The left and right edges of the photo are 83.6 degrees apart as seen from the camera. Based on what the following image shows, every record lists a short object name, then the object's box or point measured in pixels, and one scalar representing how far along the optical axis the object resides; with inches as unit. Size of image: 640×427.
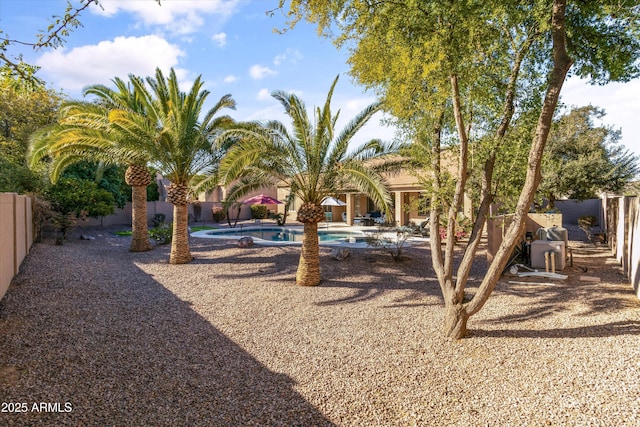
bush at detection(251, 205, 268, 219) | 1373.0
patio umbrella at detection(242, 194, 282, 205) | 811.1
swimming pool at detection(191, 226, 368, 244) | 785.1
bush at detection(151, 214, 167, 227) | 1024.1
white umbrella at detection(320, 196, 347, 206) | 783.1
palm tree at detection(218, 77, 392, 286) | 388.2
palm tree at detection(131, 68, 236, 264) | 480.7
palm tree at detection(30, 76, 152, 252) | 476.1
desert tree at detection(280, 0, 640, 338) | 229.8
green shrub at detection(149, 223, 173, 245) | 656.4
